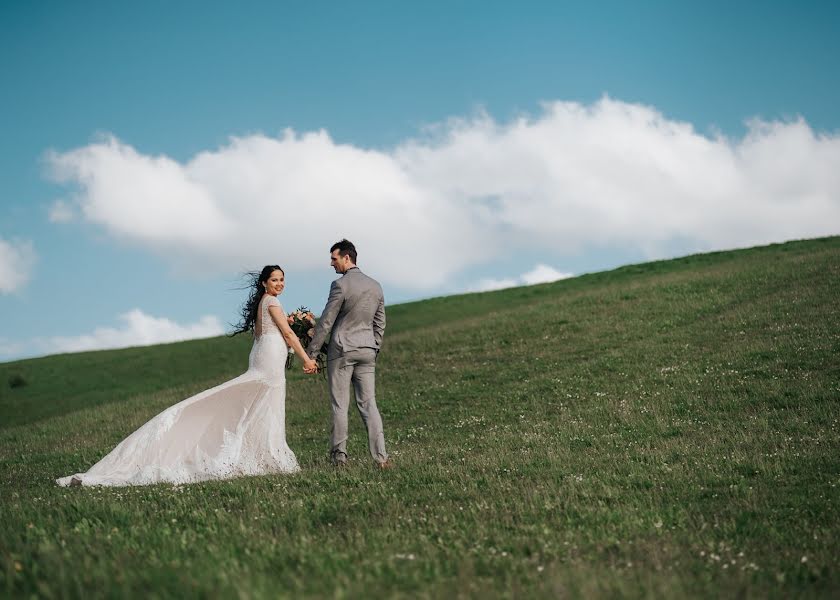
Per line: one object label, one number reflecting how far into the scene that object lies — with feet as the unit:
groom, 43.52
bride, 46.11
